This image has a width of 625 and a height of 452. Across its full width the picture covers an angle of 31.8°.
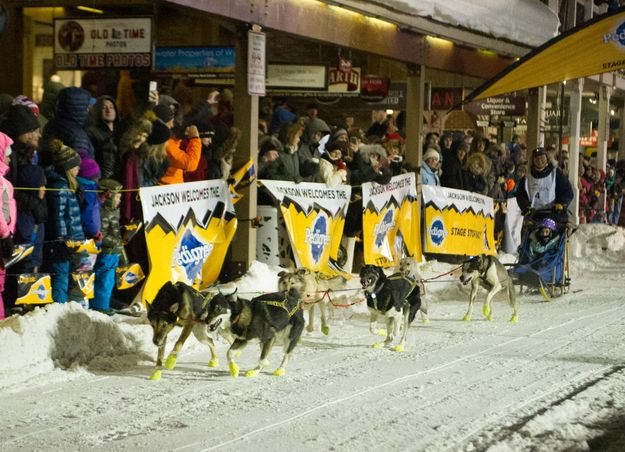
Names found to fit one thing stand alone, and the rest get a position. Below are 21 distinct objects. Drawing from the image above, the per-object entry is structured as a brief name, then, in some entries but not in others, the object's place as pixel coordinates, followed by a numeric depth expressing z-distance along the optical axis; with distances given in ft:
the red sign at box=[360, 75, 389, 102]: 58.85
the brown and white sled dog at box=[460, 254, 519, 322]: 37.99
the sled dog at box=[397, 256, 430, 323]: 34.32
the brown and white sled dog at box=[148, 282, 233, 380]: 25.93
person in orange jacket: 34.99
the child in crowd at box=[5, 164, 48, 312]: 28.86
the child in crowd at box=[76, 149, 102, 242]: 30.81
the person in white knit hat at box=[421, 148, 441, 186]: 51.64
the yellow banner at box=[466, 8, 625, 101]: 47.24
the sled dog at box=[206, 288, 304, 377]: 25.72
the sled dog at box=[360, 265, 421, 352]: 30.78
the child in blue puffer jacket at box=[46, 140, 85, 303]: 30.07
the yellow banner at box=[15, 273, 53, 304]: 29.01
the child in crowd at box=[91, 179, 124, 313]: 31.91
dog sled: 44.55
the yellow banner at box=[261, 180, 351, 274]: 39.83
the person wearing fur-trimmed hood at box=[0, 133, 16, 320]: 27.30
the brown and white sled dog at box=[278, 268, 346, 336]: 31.18
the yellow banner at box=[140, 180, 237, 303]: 32.89
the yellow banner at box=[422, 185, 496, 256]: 51.39
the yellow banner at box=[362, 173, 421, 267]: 45.29
